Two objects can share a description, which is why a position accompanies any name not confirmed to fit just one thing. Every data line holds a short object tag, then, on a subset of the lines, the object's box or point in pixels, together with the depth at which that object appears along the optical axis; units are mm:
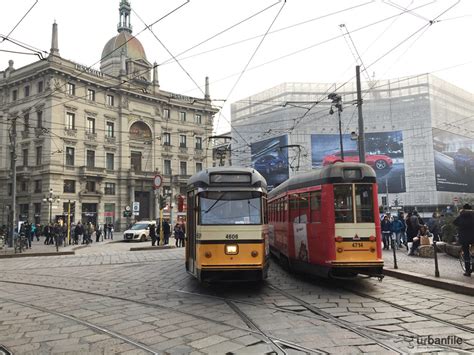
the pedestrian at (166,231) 23312
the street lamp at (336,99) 17155
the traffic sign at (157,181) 18953
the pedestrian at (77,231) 25169
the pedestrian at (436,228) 14589
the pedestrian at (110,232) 33391
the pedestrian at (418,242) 12891
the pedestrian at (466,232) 8641
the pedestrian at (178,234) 21831
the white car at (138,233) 29172
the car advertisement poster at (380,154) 56344
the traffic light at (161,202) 20969
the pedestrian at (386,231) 15094
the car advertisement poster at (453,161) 55500
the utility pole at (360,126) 13883
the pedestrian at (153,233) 22422
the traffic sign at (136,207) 30362
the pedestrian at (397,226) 14680
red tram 8352
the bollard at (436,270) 8680
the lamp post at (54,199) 36700
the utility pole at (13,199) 22281
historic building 38844
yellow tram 7629
